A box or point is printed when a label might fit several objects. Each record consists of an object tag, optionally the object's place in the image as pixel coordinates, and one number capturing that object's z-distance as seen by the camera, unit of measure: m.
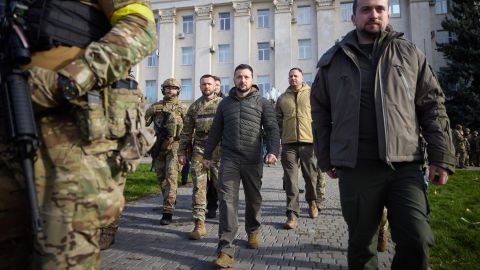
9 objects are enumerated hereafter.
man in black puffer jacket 4.61
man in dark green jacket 2.74
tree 25.61
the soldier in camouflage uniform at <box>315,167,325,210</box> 7.57
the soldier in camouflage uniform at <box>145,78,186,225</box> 6.46
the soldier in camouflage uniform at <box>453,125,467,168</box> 19.83
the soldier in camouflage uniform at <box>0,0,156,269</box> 1.82
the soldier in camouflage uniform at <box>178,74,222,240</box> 6.07
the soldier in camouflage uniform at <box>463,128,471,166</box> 21.70
